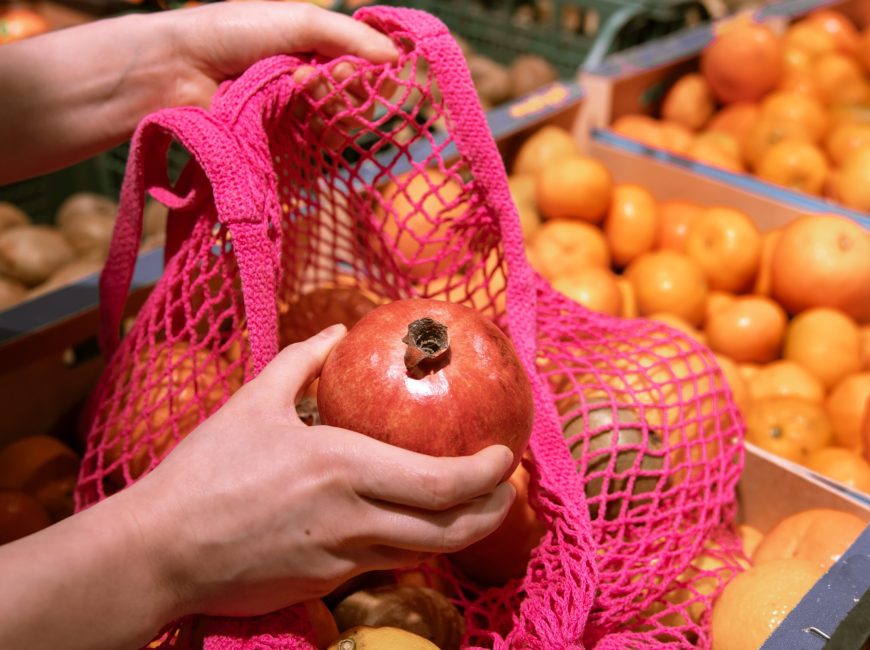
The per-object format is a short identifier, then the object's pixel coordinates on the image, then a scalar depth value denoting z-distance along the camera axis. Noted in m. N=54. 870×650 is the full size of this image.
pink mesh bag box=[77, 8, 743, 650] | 0.82
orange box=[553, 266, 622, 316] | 1.48
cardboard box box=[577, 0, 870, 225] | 1.86
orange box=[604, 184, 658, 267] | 1.77
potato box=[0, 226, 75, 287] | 1.72
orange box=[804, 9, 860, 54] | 2.42
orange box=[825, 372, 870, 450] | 1.34
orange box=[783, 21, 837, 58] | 2.36
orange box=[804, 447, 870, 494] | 1.20
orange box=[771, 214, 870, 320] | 1.53
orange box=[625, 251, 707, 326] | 1.60
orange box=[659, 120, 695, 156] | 2.08
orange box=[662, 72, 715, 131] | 2.25
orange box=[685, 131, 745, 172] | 2.00
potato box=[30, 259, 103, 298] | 1.64
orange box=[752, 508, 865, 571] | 1.00
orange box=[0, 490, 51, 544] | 1.01
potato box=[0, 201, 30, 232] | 1.89
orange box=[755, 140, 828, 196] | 1.92
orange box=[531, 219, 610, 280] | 1.67
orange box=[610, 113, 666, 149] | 2.07
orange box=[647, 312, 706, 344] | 1.42
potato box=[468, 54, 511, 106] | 2.38
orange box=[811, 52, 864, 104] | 2.20
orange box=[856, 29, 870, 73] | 2.29
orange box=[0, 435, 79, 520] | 1.13
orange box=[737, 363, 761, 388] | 1.53
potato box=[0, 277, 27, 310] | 1.61
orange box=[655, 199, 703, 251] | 1.81
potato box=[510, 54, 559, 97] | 2.40
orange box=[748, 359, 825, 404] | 1.43
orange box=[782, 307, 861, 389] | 1.49
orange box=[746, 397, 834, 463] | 1.30
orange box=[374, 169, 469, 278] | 1.44
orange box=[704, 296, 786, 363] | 1.54
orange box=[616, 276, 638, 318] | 1.60
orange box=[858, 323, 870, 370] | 1.51
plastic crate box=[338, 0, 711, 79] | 2.29
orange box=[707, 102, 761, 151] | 2.19
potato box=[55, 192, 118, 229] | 1.98
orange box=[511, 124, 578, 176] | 1.94
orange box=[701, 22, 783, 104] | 2.19
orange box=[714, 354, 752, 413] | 1.31
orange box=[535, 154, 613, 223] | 1.75
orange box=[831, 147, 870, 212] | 1.76
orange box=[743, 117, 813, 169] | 2.02
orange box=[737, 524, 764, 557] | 1.15
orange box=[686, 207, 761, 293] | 1.68
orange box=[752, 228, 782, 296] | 1.69
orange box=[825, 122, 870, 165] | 1.92
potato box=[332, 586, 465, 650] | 0.88
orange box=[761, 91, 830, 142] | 2.06
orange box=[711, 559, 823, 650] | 0.90
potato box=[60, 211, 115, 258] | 1.86
